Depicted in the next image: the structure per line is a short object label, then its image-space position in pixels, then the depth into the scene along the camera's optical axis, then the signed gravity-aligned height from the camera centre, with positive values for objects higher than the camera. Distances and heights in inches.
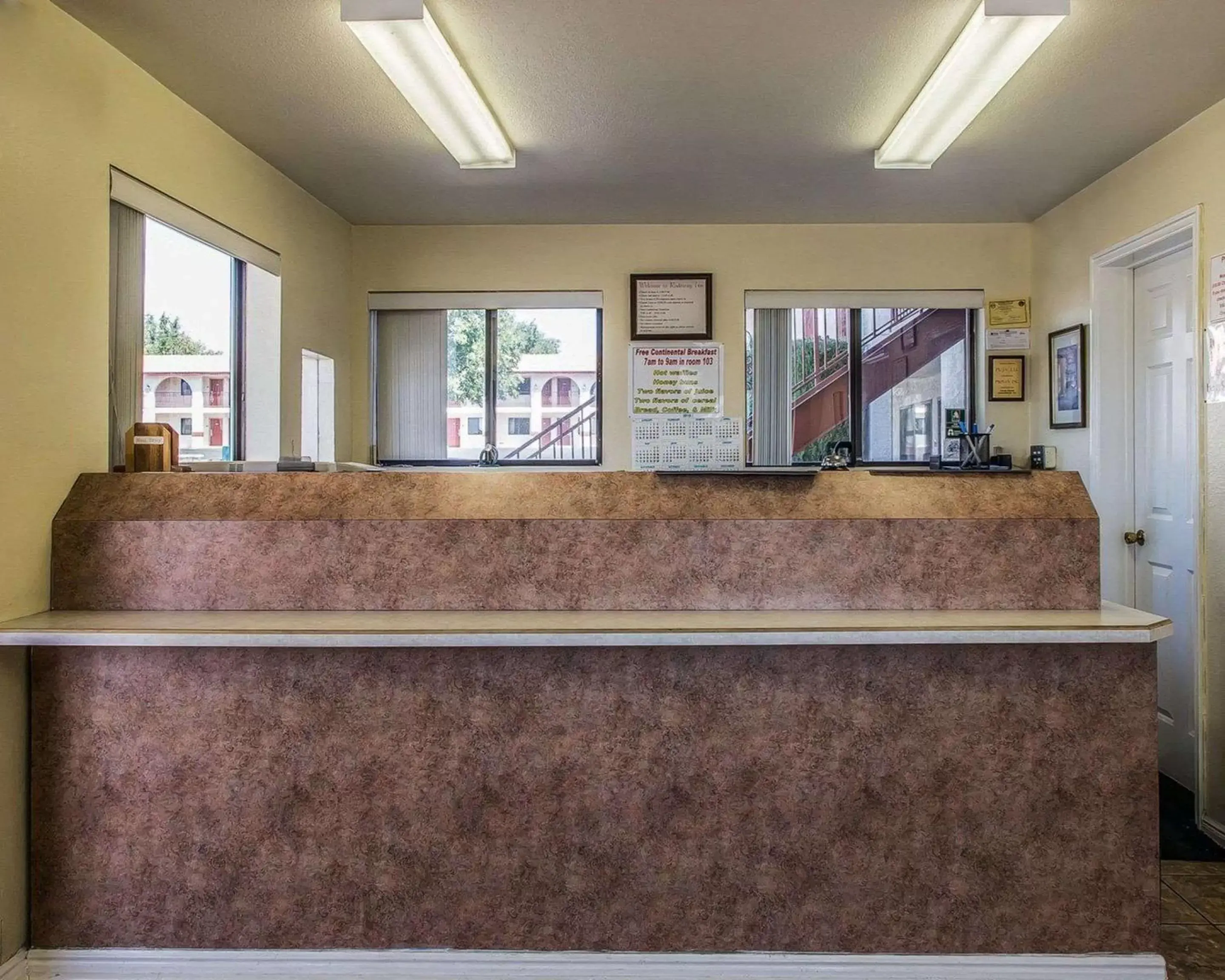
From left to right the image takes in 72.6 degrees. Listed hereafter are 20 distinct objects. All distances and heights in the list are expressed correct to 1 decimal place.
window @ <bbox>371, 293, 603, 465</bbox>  192.4 +24.4
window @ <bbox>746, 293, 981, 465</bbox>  189.8 +25.1
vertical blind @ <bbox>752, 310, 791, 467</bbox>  189.6 +23.4
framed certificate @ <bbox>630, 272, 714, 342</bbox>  186.1 +40.9
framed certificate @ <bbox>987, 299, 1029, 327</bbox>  184.9 +39.2
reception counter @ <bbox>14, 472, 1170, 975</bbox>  83.1 -27.5
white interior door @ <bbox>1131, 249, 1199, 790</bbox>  133.8 +1.1
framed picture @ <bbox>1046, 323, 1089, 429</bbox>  160.1 +21.9
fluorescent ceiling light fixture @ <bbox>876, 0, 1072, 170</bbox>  88.9 +51.5
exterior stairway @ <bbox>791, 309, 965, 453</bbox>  189.6 +28.2
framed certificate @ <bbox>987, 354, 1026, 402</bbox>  185.8 +24.2
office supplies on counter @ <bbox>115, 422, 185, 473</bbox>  98.0 +4.6
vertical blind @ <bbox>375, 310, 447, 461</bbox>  193.2 +22.5
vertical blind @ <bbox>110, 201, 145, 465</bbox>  106.3 +22.2
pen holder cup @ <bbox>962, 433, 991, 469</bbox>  120.3 +5.8
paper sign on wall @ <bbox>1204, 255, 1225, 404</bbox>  119.7 +22.3
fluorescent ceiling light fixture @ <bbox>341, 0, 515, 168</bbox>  88.7 +51.2
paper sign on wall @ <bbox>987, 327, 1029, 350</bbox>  185.3 +33.4
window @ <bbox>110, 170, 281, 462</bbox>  108.9 +24.9
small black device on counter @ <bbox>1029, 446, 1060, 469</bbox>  175.3 +6.7
